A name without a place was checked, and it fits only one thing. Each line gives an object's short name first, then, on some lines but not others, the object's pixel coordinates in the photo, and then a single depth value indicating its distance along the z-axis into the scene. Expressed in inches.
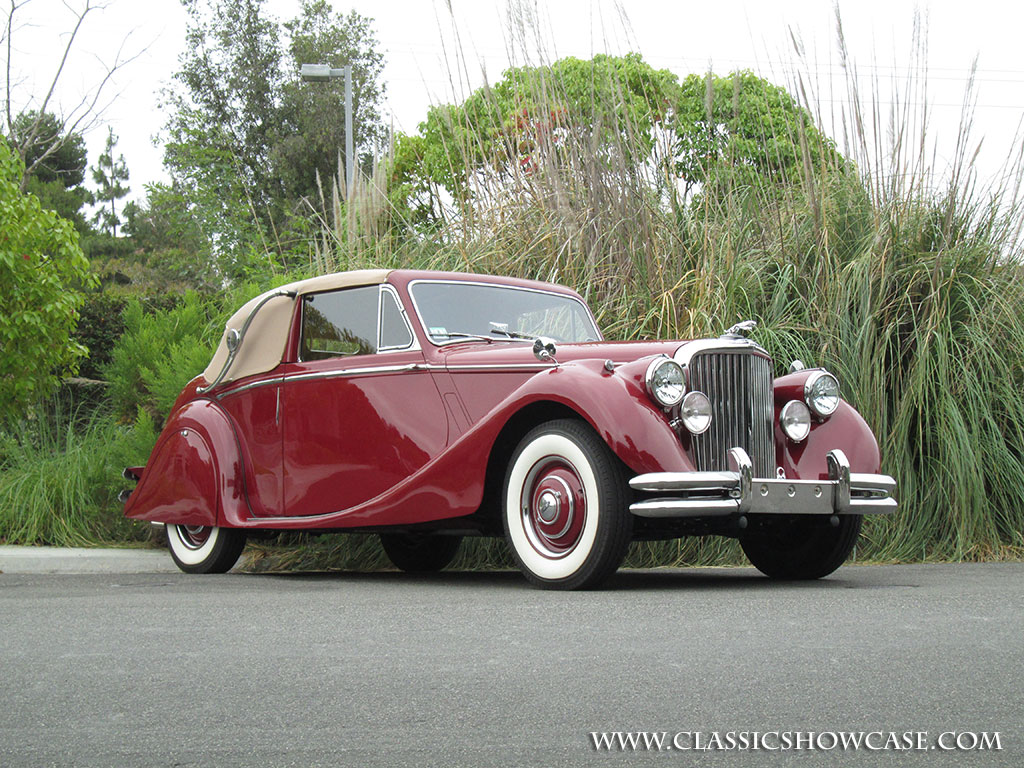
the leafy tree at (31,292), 295.4
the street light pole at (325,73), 603.5
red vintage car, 189.2
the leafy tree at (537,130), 314.2
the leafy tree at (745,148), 305.9
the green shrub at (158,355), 306.8
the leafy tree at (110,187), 2007.9
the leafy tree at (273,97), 1190.9
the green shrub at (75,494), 311.1
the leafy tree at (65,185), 1462.8
